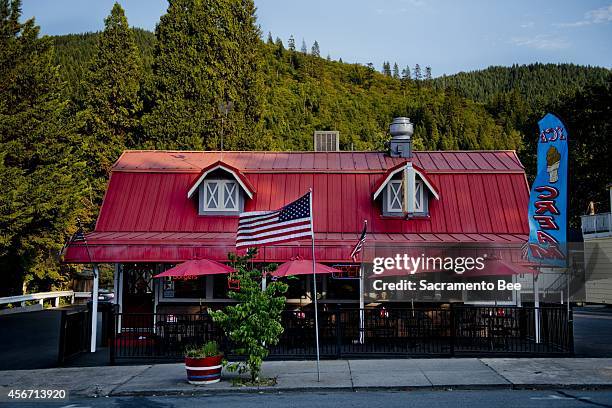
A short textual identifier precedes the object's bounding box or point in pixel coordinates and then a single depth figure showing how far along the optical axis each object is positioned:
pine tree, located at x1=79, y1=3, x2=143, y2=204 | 44.16
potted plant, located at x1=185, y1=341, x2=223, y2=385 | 12.83
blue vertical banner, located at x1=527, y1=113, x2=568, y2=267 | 15.16
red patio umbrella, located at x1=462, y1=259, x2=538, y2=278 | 17.61
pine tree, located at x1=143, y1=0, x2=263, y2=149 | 43.81
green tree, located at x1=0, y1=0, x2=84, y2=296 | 32.94
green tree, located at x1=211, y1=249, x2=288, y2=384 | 12.53
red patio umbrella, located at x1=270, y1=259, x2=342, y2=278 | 17.41
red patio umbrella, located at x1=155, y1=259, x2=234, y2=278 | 17.22
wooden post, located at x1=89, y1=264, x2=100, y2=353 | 17.81
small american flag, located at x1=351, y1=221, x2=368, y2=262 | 17.22
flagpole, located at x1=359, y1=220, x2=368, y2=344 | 16.80
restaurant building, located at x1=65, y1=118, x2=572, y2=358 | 18.89
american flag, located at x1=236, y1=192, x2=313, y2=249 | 13.66
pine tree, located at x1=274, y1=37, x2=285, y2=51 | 183.60
